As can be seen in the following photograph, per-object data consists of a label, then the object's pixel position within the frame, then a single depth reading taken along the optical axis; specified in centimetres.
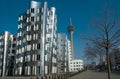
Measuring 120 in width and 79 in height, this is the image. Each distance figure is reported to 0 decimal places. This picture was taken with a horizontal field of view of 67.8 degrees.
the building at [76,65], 8338
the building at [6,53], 3707
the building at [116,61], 7226
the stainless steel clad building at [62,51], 5513
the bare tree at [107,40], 847
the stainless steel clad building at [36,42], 2702
